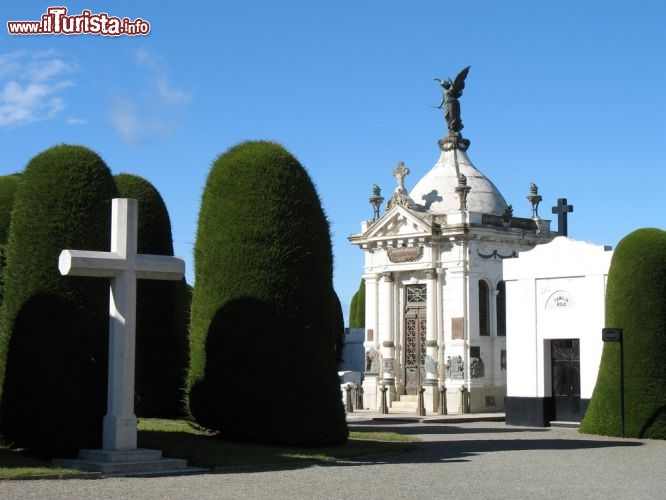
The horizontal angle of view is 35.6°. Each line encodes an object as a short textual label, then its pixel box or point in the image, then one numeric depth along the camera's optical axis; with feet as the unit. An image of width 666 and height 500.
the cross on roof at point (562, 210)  89.92
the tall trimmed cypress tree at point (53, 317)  46.50
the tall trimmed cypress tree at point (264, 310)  54.49
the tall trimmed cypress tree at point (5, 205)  63.77
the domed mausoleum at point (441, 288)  102.73
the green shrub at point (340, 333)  143.39
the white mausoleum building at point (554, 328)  76.18
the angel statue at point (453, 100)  114.93
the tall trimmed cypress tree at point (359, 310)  169.07
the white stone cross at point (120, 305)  45.83
